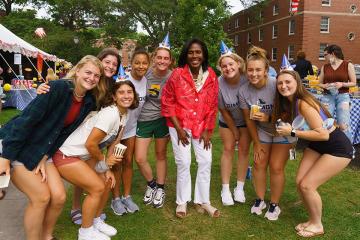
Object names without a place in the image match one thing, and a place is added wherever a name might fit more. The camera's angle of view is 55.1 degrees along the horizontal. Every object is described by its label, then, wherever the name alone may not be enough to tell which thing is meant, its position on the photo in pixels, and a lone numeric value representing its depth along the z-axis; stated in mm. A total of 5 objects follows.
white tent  12203
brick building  35656
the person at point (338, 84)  6301
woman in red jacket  3953
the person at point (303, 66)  9211
